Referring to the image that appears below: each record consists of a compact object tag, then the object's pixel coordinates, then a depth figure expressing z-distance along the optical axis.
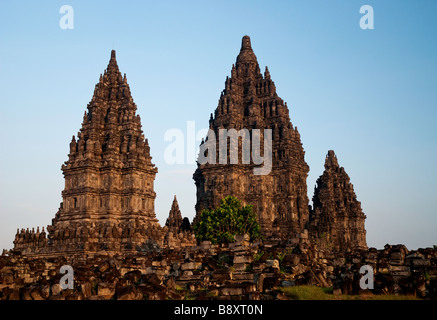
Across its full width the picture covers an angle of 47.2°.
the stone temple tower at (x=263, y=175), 67.88
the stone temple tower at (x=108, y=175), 51.34
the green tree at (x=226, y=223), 53.23
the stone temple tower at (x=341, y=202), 80.31
